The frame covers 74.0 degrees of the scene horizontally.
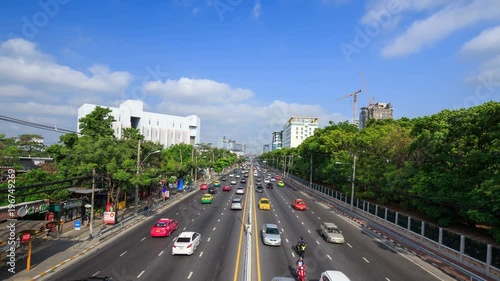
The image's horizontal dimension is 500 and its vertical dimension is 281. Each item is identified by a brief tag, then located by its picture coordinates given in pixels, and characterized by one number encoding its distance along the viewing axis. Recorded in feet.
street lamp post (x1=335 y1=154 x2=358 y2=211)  149.94
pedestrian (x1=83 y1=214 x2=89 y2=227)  106.18
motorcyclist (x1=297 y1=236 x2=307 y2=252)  71.26
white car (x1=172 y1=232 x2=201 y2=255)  72.02
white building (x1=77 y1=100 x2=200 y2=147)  334.09
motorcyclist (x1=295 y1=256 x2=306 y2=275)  57.68
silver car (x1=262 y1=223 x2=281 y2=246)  81.20
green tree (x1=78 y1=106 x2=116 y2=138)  156.56
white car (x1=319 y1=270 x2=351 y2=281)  47.39
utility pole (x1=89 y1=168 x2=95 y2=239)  87.20
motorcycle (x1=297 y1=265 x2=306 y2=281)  56.85
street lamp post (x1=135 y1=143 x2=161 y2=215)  111.55
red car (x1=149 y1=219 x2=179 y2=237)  90.36
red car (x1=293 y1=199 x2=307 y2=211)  149.64
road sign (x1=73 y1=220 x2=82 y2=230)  97.91
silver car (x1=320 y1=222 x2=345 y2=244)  88.74
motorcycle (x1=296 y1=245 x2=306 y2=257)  71.26
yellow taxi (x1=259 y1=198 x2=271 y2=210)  142.31
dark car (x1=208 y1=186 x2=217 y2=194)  195.53
